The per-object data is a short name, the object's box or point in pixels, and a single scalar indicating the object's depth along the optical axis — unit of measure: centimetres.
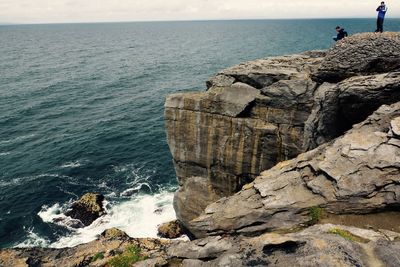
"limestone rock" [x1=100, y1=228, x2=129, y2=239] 4097
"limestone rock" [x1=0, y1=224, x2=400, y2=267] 1380
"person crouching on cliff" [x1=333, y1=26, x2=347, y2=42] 3531
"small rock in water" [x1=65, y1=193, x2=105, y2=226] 4775
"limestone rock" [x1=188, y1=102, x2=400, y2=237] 1734
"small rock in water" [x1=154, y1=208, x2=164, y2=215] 4851
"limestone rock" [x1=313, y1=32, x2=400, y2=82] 2425
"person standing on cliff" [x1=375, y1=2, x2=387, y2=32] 3297
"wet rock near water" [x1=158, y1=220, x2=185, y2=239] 4356
